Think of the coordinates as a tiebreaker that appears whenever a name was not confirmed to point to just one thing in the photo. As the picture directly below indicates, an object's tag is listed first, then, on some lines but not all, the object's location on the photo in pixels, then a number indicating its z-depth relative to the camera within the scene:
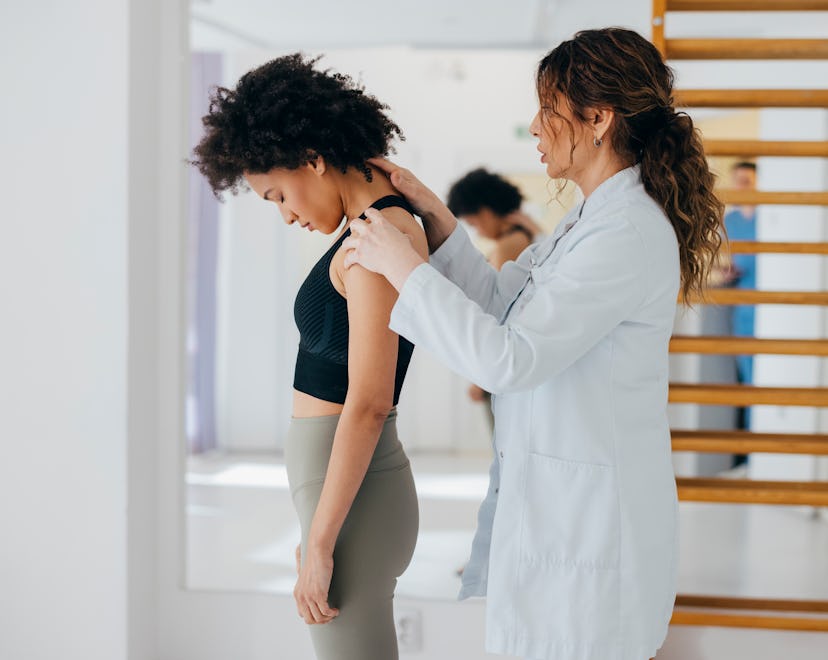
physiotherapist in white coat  1.27
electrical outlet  2.52
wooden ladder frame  2.15
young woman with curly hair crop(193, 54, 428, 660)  1.35
